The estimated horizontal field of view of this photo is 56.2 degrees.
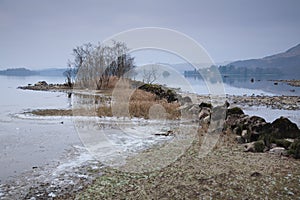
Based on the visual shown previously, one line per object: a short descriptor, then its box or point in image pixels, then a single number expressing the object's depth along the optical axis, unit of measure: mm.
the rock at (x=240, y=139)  10081
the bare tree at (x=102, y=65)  35469
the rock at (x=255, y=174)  6297
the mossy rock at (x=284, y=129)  9703
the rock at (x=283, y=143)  8779
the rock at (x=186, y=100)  20406
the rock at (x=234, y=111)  13367
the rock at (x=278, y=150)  8344
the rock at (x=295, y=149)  7759
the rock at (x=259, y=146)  8766
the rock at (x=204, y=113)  14688
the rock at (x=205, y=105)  17078
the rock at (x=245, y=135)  10059
